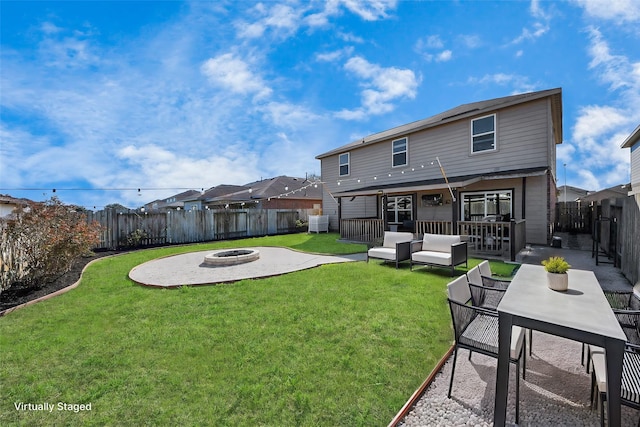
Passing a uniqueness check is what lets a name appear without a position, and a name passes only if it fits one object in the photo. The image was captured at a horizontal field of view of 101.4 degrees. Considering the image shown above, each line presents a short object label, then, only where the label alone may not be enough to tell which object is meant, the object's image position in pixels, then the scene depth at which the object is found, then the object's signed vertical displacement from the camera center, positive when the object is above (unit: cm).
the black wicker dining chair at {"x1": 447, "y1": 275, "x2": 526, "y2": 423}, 231 -122
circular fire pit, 834 -139
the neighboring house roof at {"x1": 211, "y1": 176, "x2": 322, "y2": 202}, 2459 +239
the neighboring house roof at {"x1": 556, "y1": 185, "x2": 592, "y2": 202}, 3662 +268
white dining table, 170 -82
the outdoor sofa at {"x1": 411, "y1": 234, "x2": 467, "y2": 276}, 661 -106
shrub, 557 -66
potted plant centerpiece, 266 -64
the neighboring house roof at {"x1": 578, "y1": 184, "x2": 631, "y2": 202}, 1936 +139
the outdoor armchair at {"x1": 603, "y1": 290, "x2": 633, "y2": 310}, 297 -103
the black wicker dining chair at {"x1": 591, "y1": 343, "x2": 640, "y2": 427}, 175 -119
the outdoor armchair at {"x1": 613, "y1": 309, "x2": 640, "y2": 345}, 236 -108
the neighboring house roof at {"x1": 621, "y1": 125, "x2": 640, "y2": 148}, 1414 +425
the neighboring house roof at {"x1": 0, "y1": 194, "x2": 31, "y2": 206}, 1236 +82
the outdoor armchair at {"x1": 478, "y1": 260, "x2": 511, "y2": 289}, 370 -99
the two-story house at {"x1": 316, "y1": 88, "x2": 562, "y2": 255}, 973 +194
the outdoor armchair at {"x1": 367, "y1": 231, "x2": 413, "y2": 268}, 734 -107
